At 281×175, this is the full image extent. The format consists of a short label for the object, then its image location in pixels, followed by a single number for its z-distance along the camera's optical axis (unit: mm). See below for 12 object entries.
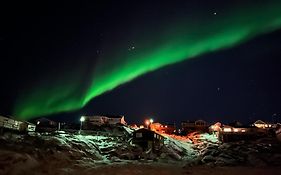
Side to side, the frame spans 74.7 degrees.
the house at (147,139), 40306
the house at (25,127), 40935
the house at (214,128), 68325
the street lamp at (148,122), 74446
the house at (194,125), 74783
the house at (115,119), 73321
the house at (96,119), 72187
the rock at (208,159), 31298
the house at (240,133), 51419
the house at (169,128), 75548
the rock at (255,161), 30209
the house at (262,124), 73498
